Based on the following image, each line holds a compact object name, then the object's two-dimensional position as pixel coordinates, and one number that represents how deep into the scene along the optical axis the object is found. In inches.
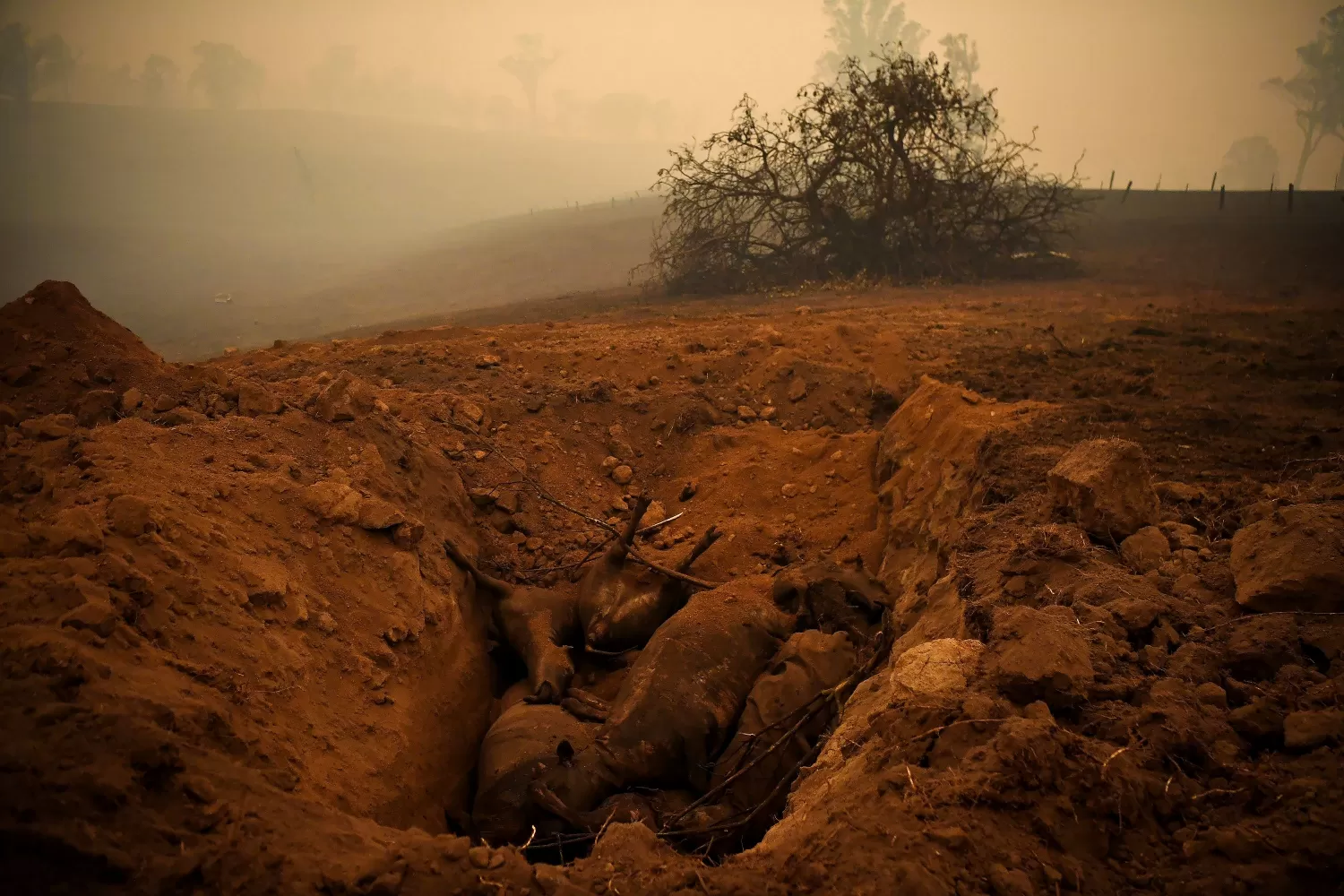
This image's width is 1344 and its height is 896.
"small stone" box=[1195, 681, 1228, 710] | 77.6
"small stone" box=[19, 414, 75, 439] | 132.7
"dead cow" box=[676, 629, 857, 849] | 115.2
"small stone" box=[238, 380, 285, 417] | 164.4
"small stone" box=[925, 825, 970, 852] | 68.4
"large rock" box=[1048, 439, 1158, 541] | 116.5
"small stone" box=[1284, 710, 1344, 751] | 67.1
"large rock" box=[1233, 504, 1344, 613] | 85.2
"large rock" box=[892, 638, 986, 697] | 90.7
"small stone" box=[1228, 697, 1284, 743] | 71.6
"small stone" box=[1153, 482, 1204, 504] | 126.0
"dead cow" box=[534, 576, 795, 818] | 121.3
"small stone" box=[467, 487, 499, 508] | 191.3
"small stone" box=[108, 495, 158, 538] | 110.7
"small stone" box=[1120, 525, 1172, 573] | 108.0
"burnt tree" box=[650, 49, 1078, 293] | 507.8
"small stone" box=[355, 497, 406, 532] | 150.4
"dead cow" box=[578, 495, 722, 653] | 161.5
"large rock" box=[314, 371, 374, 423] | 172.6
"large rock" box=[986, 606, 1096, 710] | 82.4
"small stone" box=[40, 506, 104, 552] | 101.0
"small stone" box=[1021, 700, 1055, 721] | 79.3
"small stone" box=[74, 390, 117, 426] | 145.3
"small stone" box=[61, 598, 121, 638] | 87.7
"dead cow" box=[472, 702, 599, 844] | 117.6
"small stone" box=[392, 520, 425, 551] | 154.2
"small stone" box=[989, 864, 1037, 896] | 63.6
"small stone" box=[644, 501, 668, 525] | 201.3
